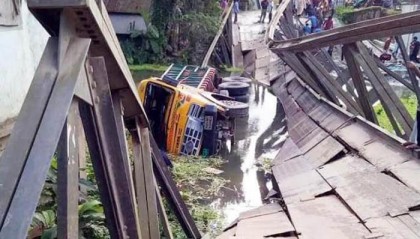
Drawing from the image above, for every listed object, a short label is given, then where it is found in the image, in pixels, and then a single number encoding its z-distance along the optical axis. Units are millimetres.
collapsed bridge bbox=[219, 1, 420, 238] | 3572
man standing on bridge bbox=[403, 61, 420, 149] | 4285
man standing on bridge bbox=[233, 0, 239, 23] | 26562
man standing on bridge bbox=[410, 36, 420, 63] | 16697
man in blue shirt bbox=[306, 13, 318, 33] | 19334
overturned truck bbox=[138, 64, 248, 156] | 8961
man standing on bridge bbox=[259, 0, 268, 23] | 25938
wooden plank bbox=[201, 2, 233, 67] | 19109
